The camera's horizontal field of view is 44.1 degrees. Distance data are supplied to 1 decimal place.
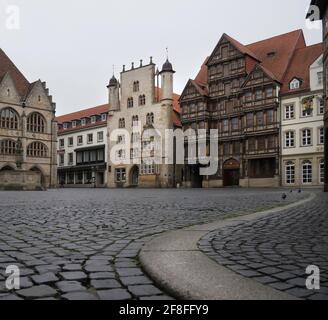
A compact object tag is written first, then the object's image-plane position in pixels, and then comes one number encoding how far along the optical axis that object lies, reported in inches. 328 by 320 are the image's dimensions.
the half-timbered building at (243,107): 1670.8
